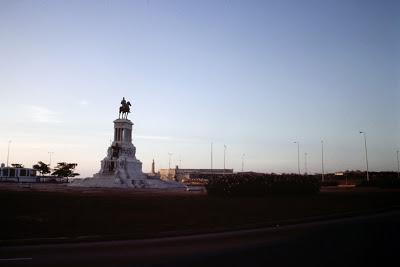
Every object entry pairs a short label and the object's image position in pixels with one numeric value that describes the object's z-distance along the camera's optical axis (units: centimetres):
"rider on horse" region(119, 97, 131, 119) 7169
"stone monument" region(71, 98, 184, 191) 5953
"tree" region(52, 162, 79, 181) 10194
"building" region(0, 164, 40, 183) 9669
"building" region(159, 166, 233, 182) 16268
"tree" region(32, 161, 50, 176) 10038
